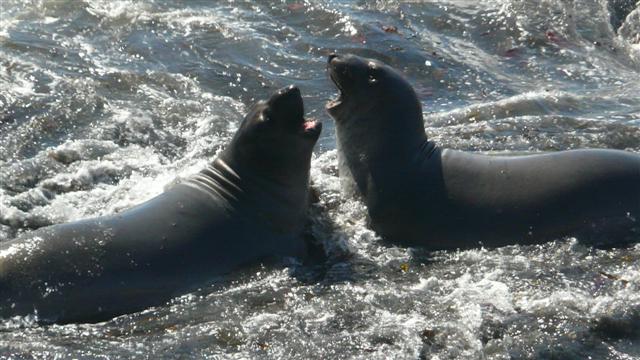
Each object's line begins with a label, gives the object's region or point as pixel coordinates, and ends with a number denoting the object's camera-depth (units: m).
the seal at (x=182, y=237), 13.39
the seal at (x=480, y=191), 15.58
